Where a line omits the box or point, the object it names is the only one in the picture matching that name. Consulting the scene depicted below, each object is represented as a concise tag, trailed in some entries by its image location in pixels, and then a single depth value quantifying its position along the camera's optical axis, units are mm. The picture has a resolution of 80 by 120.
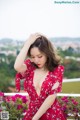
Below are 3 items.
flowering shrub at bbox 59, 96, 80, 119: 3217
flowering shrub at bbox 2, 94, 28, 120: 3232
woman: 2082
